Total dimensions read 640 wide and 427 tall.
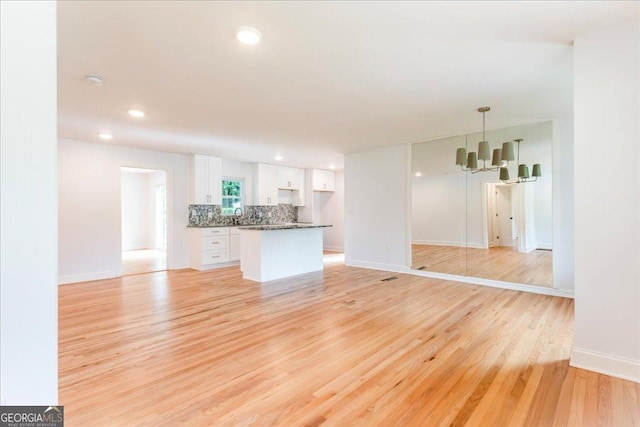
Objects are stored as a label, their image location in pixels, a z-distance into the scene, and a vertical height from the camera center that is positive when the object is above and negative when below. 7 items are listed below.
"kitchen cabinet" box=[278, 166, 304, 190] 8.23 +1.04
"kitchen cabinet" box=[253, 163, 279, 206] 7.69 +0.82
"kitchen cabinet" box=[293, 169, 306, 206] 8.70 +0.69
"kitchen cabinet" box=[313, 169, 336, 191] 8.80 +1.05
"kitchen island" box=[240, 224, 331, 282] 5.14 -0.63
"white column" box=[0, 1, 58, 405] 0.64 +0.02
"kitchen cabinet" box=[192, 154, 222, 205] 6.43 +0.80
